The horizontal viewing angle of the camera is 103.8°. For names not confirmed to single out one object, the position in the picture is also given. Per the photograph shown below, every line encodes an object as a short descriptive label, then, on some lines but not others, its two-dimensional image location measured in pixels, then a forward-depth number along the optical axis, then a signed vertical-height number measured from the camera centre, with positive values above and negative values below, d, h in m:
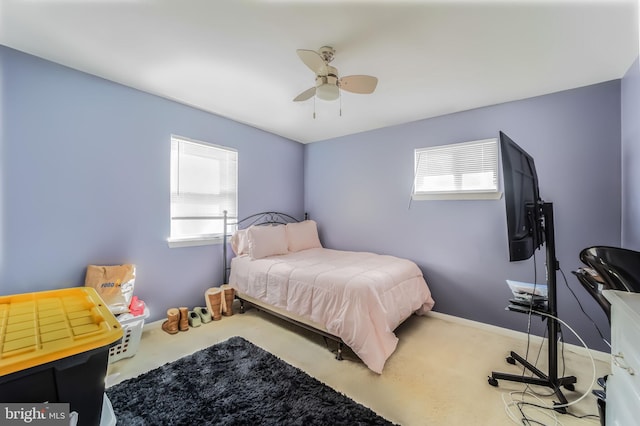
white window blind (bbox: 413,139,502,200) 2.80 +0.51
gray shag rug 1.53 -1.26
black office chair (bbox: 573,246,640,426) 1.18 -0.30
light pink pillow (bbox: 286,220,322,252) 3.74 -0.36
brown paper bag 2.19 -0.65
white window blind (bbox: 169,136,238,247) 2.93 +0.27
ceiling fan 1.86 +1.04
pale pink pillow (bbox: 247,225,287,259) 3.18 -0.38
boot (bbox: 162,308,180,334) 2.60 -1.16
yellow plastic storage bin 0.56 -0.34
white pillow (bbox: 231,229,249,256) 3.29 -0.40
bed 2.07 -0.73
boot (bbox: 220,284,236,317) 3.05 -1.09
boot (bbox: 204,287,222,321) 2.93 -1.07
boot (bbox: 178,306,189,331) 2.66 -1.16
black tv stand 1.77 -0.76
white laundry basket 2.08 -1.10
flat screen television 1.67 +0.07
